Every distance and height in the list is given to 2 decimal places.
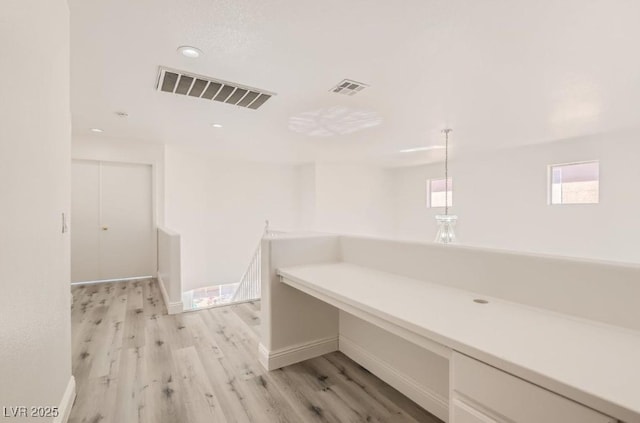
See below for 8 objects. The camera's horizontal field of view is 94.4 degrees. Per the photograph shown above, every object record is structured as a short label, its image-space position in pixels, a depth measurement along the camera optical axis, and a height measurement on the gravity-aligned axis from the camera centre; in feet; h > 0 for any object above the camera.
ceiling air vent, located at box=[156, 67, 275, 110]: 8.68 +3.84
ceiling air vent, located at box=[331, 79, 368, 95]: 9.15 +3.88
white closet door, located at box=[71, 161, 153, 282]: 15.80 -0.76
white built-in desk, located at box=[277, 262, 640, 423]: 2.60 -1.56
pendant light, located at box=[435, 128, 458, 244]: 14.57 -0.96
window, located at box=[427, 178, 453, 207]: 24.49 +1.36
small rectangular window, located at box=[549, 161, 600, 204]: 16.06 +1.46
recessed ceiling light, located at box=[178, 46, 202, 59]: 7.15 +3.87
